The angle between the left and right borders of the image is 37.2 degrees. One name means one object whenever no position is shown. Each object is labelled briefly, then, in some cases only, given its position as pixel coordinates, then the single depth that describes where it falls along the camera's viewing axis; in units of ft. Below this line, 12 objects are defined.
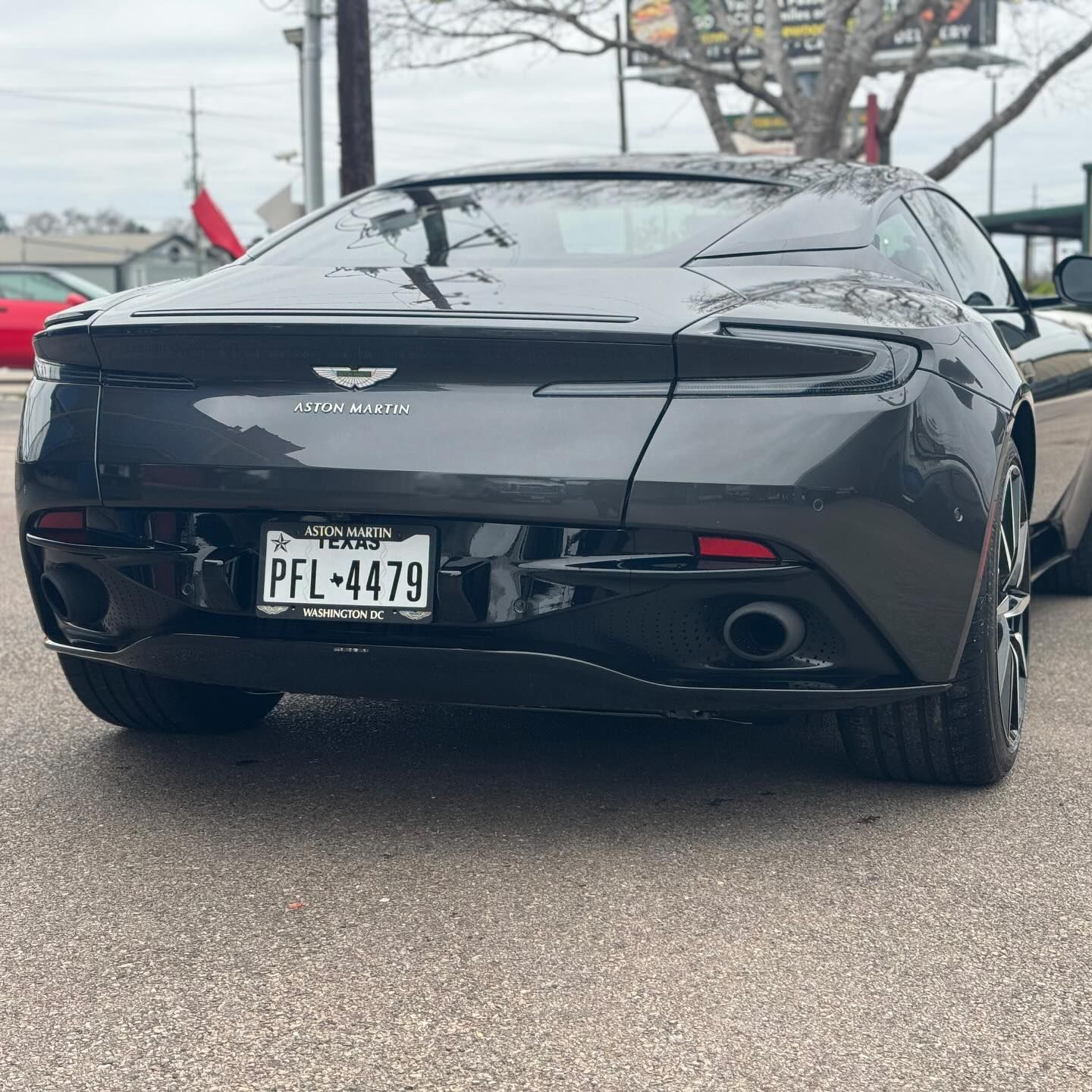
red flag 50.80
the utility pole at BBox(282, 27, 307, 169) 51.55
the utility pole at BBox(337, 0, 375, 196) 48.34
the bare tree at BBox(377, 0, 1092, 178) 58.70
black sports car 9.21
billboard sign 130.31
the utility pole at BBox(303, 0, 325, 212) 47.98
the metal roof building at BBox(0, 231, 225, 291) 282.97
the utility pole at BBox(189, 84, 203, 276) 299.23
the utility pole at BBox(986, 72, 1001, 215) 255.50
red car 65.98
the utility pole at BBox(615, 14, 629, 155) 143.74
